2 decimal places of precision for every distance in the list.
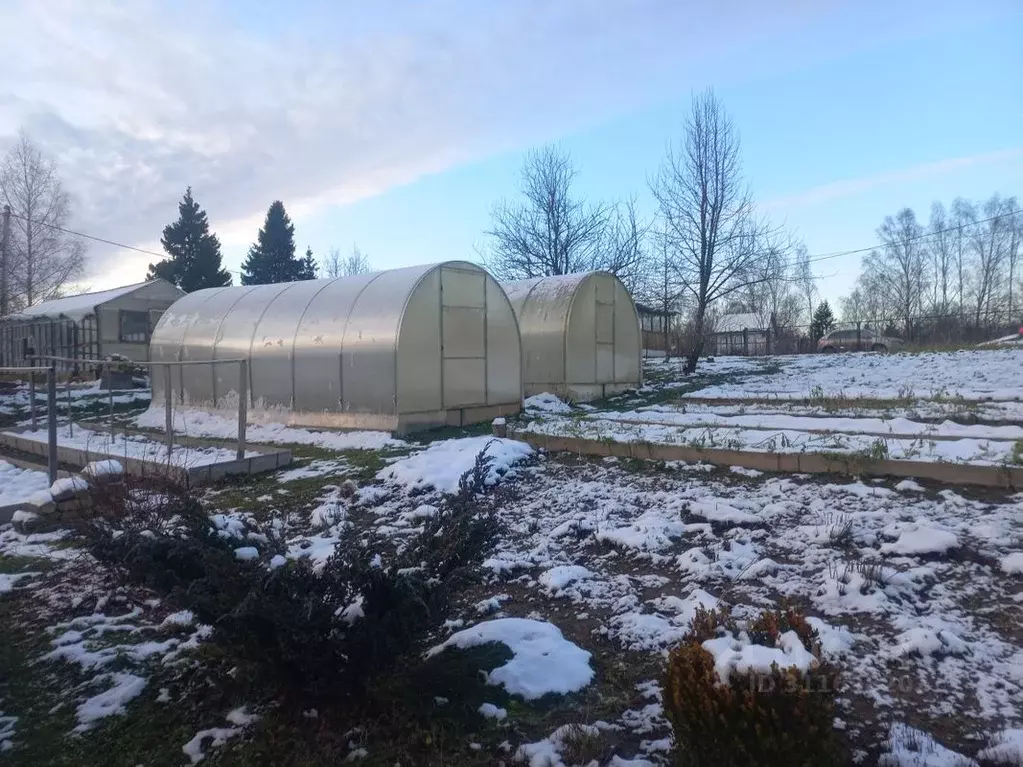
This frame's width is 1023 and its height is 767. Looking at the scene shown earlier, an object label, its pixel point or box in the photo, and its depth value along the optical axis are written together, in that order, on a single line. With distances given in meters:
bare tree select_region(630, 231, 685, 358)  25.42
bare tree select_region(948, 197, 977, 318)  50.31
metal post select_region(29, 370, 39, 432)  13.08
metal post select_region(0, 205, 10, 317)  30.34
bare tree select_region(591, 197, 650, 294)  30.50
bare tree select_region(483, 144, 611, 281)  33.47
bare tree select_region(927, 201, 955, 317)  50.78
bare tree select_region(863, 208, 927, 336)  52.00
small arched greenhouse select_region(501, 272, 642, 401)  18.16
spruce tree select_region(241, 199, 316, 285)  49.47
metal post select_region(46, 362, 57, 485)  8.58
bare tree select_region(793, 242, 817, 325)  57.44
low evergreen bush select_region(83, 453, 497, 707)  3.17
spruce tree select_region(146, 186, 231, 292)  45.00
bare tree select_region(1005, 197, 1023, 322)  47.69
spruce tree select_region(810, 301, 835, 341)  35.85
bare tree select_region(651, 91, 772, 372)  23.95
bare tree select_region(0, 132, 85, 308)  34.09
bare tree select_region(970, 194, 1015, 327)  48.81
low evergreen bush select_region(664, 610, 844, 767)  2.30
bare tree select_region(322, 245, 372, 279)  62.88
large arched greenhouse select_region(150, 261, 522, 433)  12.84
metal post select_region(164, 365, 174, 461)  9.56
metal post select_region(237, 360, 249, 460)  10.02
